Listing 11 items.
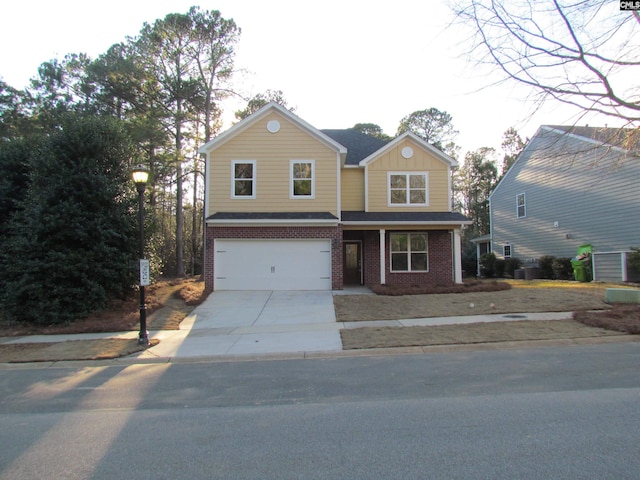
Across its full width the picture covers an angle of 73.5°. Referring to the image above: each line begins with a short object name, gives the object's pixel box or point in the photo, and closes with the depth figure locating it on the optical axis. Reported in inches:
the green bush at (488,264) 1120.8
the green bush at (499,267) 1069.5
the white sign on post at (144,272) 392.2
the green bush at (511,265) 1031.6
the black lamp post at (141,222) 383.6
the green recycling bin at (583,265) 813.2
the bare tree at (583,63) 408.2
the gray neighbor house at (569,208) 761.0
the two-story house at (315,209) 674.8
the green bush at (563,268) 877.8
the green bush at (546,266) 923.4
